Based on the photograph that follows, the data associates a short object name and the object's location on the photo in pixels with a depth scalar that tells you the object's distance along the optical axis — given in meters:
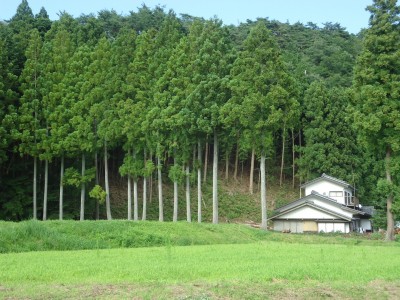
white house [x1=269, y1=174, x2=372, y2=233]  33.94
